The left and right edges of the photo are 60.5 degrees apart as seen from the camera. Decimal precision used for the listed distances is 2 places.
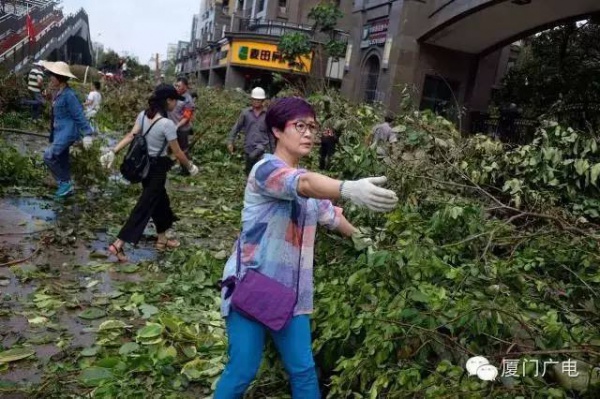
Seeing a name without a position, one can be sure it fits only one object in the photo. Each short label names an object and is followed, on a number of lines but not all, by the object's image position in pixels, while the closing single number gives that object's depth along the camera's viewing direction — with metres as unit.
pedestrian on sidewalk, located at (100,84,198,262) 5.14
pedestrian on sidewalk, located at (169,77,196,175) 9.26
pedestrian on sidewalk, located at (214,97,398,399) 2.25
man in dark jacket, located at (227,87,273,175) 7.70
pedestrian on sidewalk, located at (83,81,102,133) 13.41
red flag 22.06
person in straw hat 6.57
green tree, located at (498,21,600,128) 16.09
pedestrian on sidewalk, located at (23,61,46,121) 13.25
